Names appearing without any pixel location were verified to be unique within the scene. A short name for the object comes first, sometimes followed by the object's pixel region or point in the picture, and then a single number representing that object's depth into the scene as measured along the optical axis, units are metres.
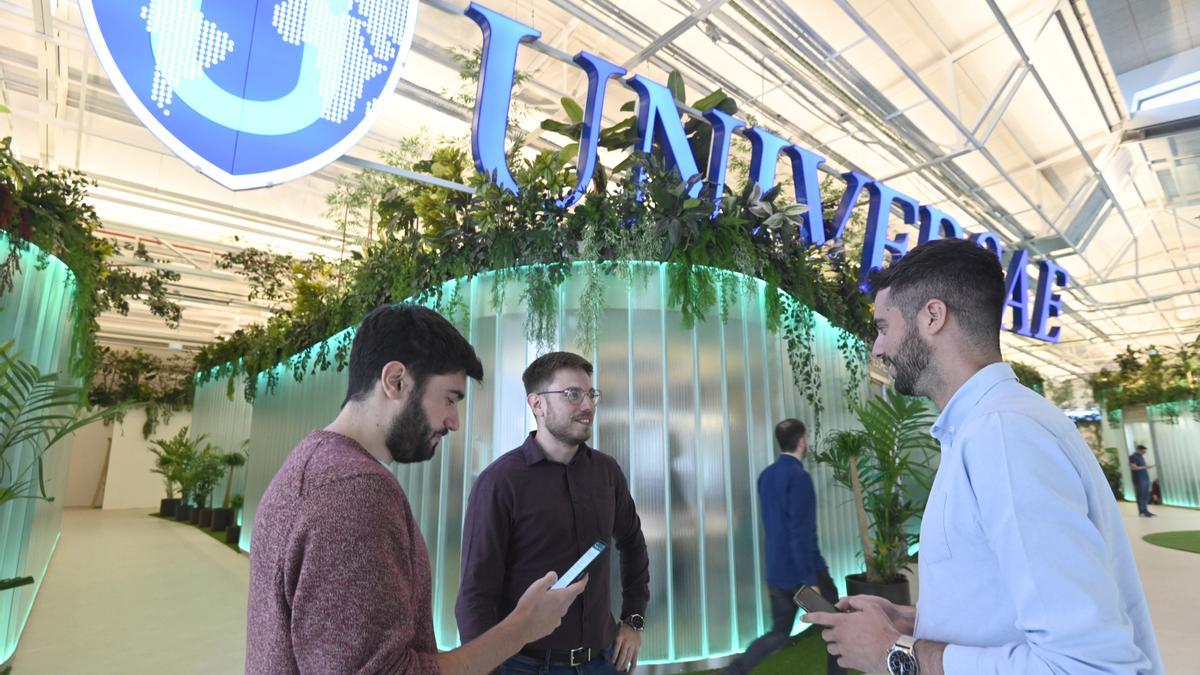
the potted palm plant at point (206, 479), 11.83
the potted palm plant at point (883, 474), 4.83
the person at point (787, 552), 3.41
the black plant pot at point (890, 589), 4.61
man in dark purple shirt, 2.04
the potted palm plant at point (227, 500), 11.15
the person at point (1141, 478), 12.90
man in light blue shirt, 0.85
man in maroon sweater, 0.89
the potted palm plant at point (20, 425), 2.84
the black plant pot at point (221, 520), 11.38
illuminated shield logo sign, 2.64
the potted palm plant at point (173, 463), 13.18
